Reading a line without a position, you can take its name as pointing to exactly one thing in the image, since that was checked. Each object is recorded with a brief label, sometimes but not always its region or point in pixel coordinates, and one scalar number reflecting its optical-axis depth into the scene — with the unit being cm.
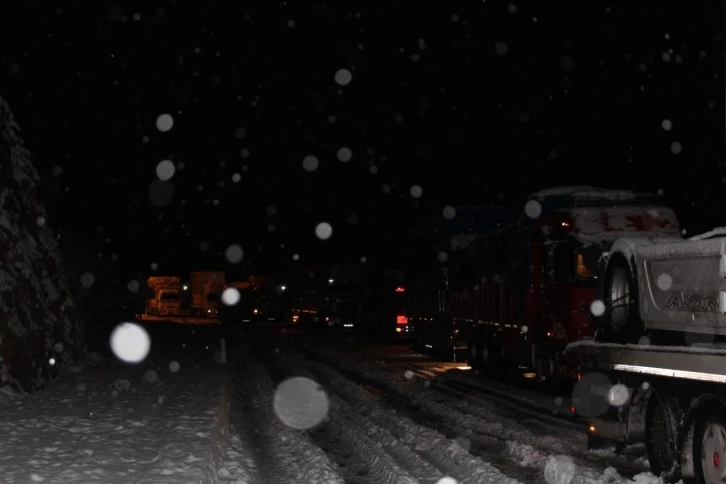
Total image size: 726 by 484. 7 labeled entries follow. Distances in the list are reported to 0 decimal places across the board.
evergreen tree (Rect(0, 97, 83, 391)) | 1612
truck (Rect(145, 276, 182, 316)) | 7999
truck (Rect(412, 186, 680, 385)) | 1734
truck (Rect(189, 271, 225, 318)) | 7519
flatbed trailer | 811
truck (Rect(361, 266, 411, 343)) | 3551
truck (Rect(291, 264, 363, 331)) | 4600
